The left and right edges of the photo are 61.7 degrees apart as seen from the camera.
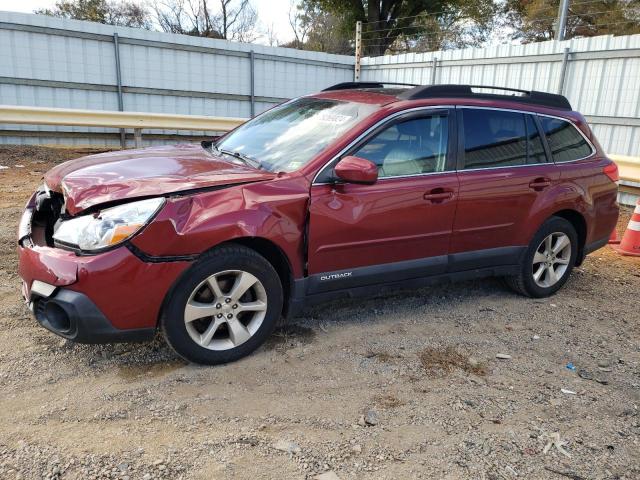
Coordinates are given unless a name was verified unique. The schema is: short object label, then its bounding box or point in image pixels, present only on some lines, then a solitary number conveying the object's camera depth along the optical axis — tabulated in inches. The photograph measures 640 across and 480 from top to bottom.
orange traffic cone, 248.2
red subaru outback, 116.4
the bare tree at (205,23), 1289.4
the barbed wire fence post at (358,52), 582.2
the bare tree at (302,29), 1354.3
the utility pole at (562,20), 380.8
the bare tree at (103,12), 1171.3
